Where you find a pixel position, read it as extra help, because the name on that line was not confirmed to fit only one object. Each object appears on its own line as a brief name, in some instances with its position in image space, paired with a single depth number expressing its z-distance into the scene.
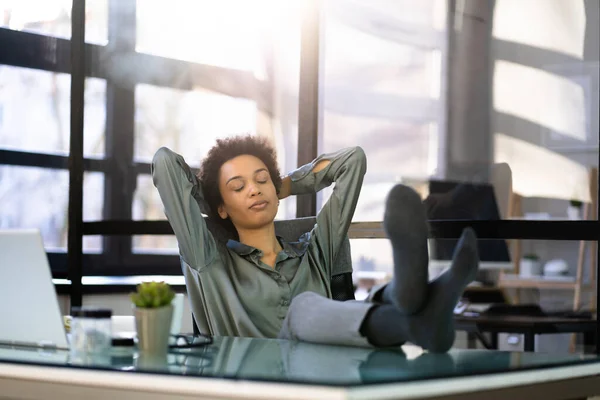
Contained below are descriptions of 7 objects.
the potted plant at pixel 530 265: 4.43
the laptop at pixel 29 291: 1.80
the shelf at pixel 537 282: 4.41
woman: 2.51
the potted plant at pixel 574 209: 3.78
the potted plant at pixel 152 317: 1.70
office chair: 2.71
